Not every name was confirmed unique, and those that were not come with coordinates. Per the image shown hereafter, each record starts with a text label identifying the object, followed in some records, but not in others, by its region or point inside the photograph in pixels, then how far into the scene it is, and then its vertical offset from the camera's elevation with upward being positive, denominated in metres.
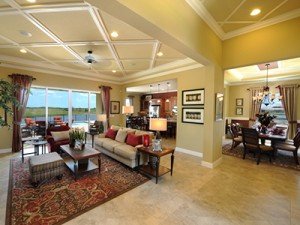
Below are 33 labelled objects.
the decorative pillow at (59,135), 4.72 -0.83
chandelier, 5.68 +0.58
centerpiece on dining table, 5.37 -0.34
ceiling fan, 4.15 +1.47
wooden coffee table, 3.19 -1.05
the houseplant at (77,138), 3.77 -0.73
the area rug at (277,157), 4.17 -1.49
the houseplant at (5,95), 2.15 +0.21
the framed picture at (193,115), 4.76 -0.17
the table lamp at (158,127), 3.28 -0.38
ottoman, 2.80 -1.14
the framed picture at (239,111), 7.86 -0.03
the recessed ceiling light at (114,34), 3.15 +1.64
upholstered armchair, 4.50 -0.88
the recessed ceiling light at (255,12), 2.86 +1.93
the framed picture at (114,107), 7.77 +0.13
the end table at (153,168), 3.05 -1.31
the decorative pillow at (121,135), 4.48 -0.79
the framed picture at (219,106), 3.90 +0.12
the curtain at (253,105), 7.23 +0.27
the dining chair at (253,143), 4.24 -0.97
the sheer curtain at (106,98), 7.29 +0.57
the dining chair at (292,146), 4.14 -1.04
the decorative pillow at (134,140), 3.96 -0.82
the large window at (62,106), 5.90 +0.14
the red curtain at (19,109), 5.01 -0.01
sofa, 3.59 -0.98
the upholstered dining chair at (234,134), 5.58 -0.89
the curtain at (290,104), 6.26 +0.29
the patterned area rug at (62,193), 2.10 -1.49
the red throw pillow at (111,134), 4.93 -0.81
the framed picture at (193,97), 4.72 +0.44
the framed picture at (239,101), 7.82 +0.50
